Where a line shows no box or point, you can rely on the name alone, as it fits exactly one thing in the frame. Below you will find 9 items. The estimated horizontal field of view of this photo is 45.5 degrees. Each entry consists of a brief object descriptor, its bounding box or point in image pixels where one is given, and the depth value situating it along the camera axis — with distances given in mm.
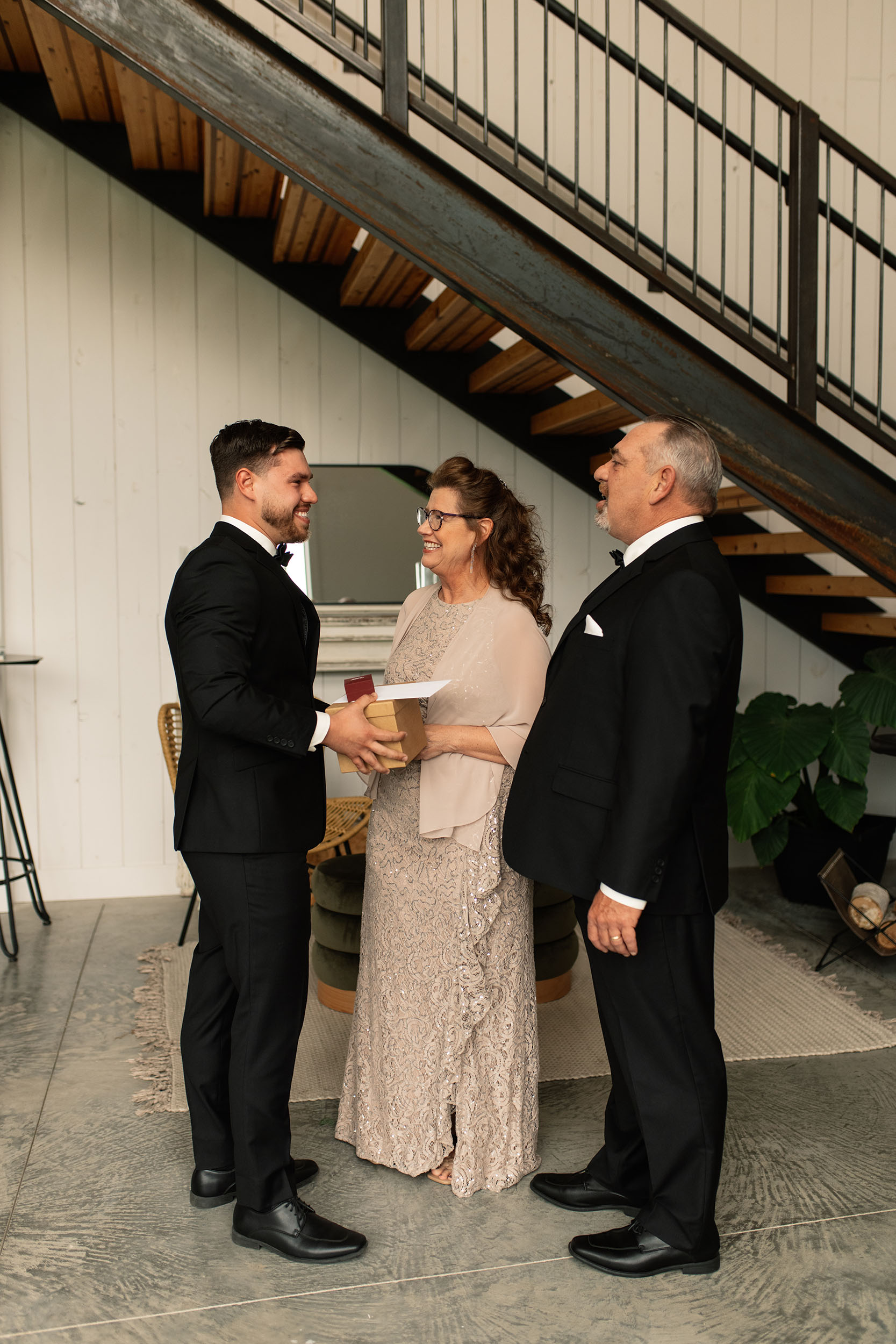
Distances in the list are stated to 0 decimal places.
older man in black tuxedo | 2072
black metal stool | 4359
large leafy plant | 4492
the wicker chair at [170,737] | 4461
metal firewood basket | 3967
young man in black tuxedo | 2236
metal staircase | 3197
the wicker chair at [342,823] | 4363
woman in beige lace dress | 2570
